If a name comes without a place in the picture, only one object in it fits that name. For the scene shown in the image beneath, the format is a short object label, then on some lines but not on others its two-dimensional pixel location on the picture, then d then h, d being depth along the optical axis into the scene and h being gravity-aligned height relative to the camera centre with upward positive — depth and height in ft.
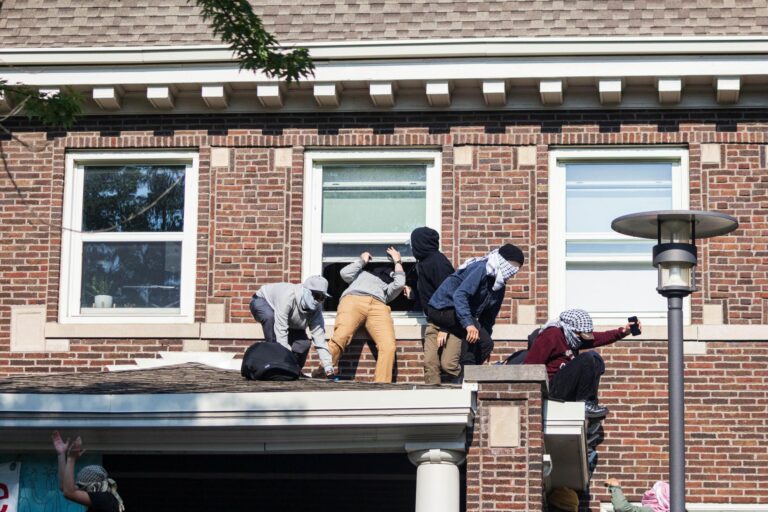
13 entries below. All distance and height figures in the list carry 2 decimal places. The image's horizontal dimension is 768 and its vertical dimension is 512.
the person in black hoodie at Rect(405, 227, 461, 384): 45.21 +1.50
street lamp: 34.37 +1.98
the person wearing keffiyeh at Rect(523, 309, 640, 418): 41.86 -0.35
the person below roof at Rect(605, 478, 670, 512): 44.21 -4.54
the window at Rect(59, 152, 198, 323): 51.01 +3.30
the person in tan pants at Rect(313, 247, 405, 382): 47.50 +0.88
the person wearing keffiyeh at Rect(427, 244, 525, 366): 43.78 +1.27
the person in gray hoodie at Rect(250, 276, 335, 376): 45.68 +0.75
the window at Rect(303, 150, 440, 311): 50.65 +4.59
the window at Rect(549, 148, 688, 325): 49.93 +4.03
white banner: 40.32 -4.08
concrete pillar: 38.40 -3.50
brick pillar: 38.88 -2.49
